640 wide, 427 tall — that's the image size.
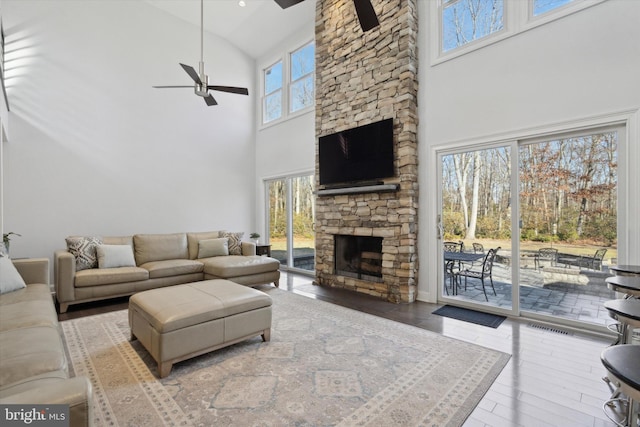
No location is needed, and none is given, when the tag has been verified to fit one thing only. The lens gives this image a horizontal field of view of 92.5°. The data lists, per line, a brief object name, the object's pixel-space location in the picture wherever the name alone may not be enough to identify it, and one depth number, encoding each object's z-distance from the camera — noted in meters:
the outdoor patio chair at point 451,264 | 4.04
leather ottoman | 2.29
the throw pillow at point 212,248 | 5.32
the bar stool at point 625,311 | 1.53
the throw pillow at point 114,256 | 4.29
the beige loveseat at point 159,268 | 3.85
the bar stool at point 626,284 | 1.88
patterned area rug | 1.84
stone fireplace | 4.18
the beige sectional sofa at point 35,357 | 1.04
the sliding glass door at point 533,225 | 3.06
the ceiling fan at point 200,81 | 3.63
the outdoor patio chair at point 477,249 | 3.82
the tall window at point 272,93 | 6.88
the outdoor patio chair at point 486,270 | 3.75
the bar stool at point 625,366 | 0.97
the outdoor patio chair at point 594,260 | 3.05
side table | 6.30
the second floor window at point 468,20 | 3.71
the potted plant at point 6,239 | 3.94
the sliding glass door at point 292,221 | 6.11
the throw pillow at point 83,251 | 4.17
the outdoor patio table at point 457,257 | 3.87
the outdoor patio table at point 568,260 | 3.19
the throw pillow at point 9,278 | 2.77
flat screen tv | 4.34
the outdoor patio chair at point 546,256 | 3.32
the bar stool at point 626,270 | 2.30
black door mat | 3.37
